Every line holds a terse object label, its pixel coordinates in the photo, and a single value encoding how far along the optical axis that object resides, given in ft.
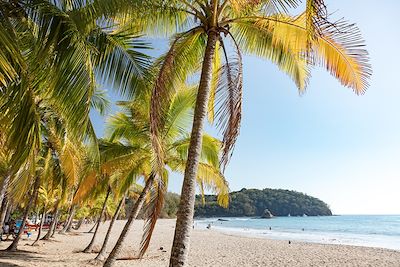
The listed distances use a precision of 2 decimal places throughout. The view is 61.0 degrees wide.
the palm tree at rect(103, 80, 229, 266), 32.60
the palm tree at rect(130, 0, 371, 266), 17.39
